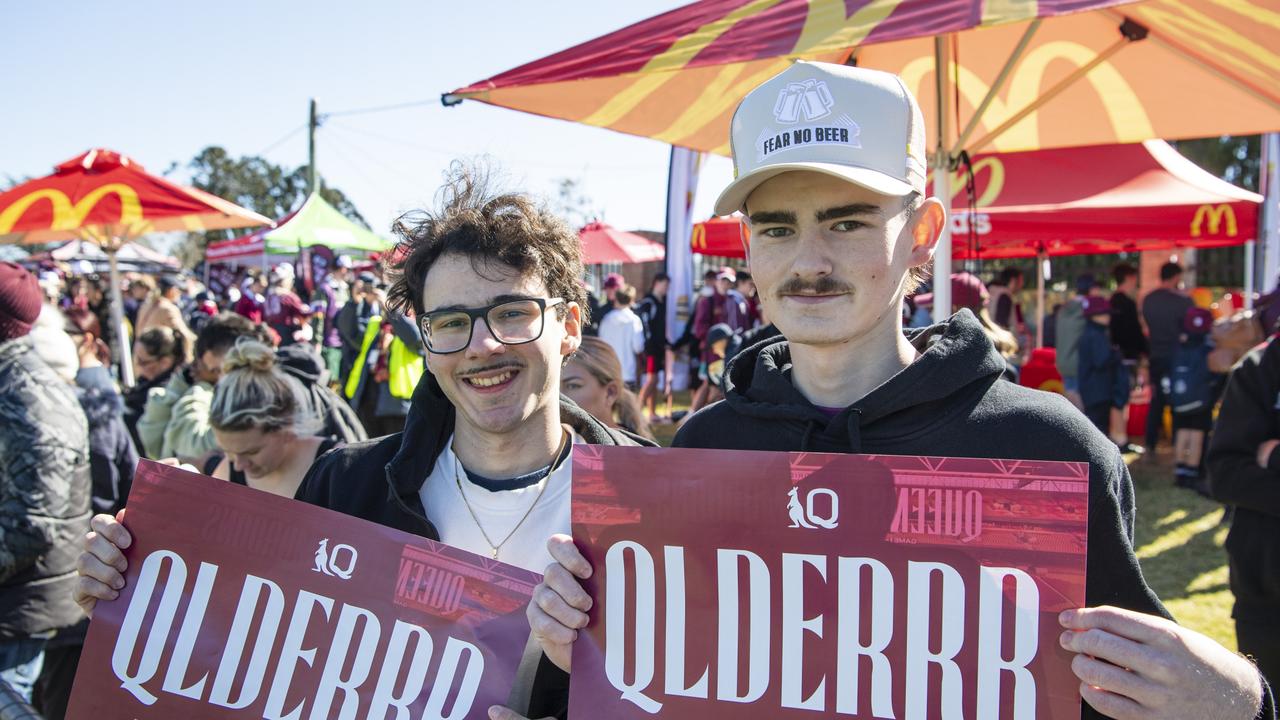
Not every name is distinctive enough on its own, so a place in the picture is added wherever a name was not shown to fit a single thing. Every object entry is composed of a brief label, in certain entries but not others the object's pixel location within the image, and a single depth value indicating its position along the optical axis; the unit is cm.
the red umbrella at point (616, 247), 1414
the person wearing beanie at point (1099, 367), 833
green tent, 1317
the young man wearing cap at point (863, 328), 132
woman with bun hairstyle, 273
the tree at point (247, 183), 5516
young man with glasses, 178
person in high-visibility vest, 637
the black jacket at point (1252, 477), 251
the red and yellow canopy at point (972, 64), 246
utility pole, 2297
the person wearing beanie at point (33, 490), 251
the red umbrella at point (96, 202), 647
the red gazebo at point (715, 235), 898
